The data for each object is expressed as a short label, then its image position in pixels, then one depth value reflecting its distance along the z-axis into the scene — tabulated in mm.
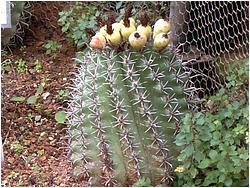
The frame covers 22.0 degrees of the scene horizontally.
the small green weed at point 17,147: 1882
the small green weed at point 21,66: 2269
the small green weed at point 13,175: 1781
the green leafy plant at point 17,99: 2090
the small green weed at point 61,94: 2125
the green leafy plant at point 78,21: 2309
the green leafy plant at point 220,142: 1527
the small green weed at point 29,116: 2025
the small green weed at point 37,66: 2268
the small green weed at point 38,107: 2070
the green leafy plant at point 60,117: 1984
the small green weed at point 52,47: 2355
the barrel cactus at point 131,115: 1647
